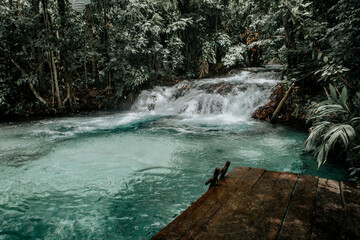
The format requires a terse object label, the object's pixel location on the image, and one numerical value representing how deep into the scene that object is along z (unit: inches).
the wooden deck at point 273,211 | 62.4
